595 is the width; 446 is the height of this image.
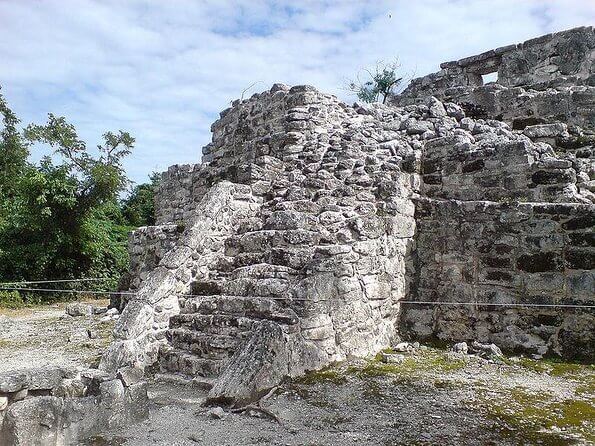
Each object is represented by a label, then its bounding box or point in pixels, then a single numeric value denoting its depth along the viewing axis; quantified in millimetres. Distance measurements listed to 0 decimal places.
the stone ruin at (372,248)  4863
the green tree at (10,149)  20250
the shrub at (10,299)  11938
